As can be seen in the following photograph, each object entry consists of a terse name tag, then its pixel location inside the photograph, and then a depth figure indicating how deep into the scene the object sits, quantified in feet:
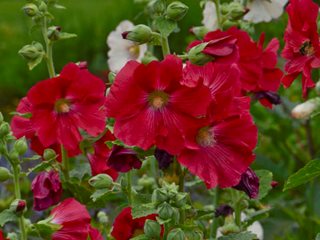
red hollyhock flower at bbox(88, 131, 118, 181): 5.61
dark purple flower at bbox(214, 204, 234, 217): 5.81
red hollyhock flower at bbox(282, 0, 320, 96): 5.33
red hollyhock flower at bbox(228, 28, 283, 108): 5.61
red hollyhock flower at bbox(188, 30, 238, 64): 5.04
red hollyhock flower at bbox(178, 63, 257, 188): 4.91
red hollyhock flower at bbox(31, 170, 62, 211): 5.58
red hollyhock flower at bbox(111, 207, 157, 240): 5.32
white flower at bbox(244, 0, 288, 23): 6.34
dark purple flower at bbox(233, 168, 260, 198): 5.06
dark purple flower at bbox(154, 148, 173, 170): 4.91
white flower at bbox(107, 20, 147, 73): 6.96
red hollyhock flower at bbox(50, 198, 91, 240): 5.32
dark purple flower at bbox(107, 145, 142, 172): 5.03
